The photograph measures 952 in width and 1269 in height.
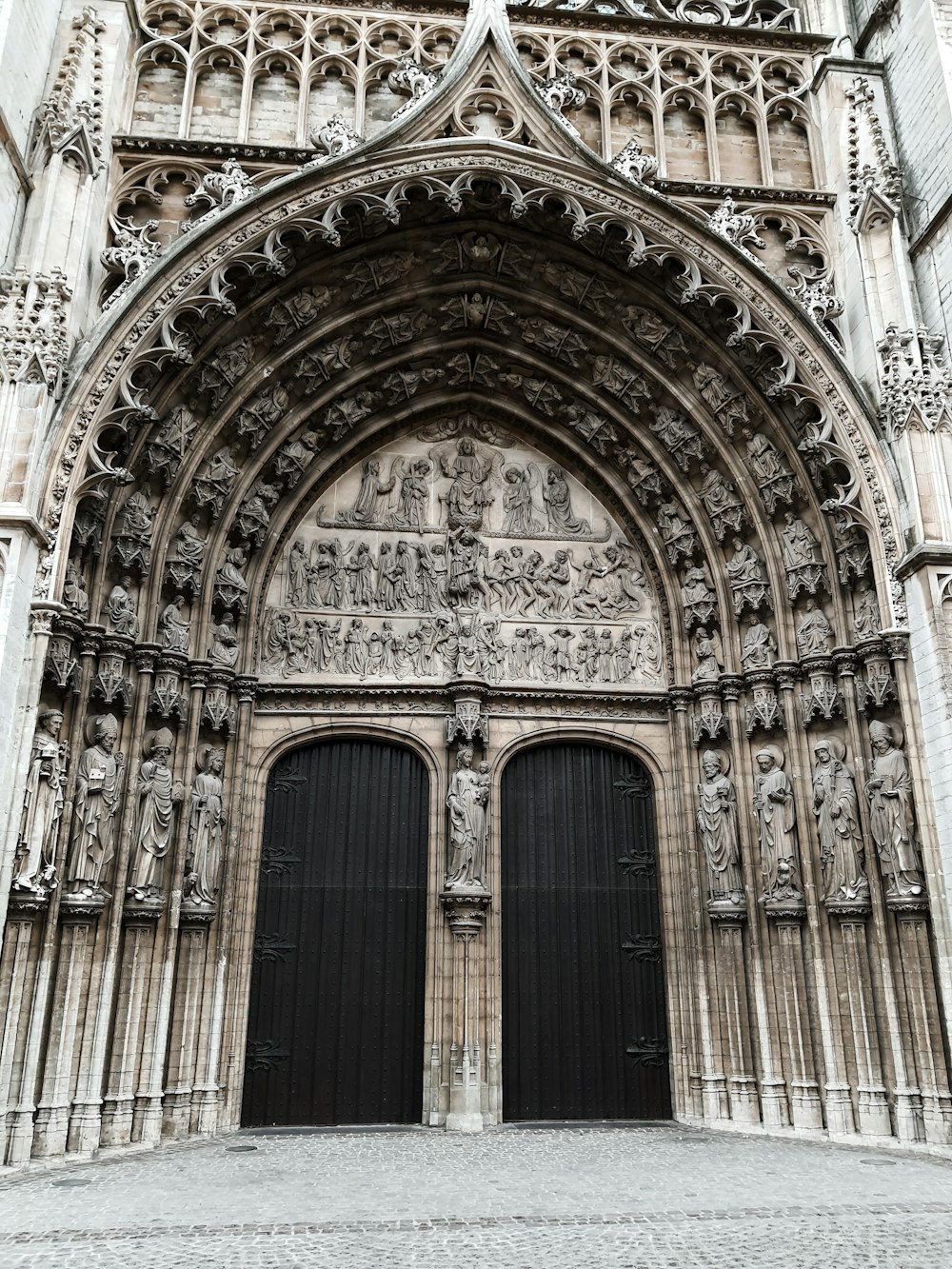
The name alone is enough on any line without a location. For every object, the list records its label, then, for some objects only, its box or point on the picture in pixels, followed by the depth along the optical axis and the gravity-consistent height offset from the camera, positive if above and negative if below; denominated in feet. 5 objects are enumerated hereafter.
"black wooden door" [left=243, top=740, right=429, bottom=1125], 31.30 +1.66
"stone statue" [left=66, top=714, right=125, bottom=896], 27.40 +4.82
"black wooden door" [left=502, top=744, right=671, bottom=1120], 32.12 +1.71
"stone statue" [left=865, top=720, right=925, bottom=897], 27.76 +4.76
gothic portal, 27.94 +15.08
